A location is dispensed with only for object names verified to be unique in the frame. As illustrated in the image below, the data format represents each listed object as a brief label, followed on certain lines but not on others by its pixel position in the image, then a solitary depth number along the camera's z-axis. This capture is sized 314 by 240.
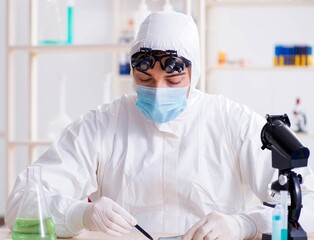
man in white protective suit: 1.98
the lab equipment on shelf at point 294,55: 4.01
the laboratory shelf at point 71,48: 3.30
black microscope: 1.42
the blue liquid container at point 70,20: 3.37
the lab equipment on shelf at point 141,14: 3.28
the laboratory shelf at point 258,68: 3.87
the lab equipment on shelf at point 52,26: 3.41
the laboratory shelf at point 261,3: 3.59
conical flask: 1.49
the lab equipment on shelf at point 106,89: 3.82
